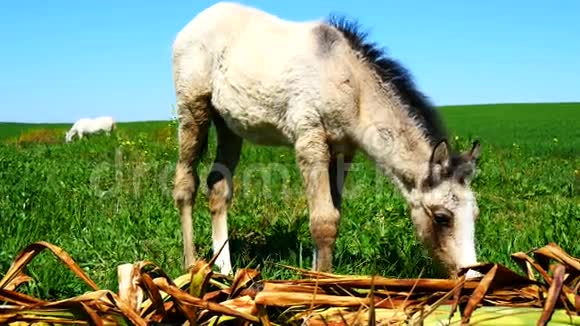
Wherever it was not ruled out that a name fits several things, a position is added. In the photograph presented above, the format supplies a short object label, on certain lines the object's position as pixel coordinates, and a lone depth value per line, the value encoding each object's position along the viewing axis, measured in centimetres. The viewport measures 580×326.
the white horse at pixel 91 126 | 3890
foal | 486
